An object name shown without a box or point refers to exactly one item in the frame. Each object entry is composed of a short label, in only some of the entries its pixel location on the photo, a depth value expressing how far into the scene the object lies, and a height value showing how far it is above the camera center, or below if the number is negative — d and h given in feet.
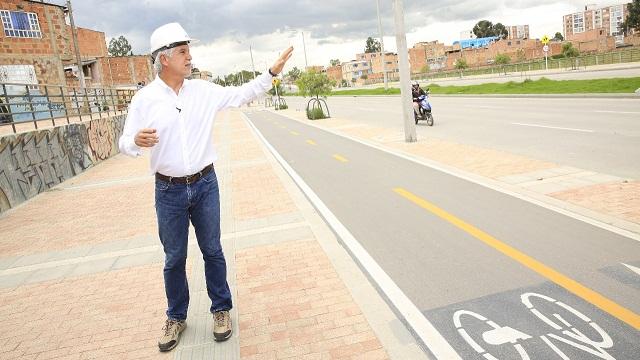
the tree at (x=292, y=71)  344.08 +21.15
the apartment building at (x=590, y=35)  336.90 +19.87
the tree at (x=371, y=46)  609.01 +55.97
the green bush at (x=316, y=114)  95.40 -3.56
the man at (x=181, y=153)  11.55 -0.98
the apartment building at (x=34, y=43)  99.30 +19.61
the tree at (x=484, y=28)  512.63 +50.85
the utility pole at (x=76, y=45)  102.37 +17.39
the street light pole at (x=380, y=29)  164.25 +20.87
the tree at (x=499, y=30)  512.63 +46.56
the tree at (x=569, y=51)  211.82 +5.86
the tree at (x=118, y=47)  413.39 +64.30
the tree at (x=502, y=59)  267.22 +7.72
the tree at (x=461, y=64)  287.89 +8.47
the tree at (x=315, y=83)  109.91 +3.10
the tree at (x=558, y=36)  547.49 +35.56
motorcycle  59.52 -3.40
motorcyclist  60.10 -1.28
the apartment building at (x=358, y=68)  525.80 +25.85
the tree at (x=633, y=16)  293.02 +25.10
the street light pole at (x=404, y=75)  44.24 +0.94
